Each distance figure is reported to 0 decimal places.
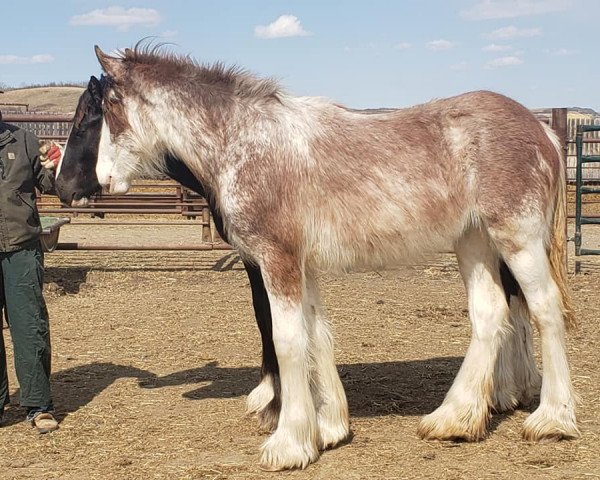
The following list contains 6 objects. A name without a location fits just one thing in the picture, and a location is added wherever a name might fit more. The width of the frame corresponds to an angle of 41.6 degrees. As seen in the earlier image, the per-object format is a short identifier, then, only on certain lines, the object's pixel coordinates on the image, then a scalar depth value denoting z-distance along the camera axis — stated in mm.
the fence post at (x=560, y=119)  9969
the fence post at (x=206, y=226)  11164
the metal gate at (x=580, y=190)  9797
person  4648
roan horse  4117
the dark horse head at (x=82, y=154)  4418
